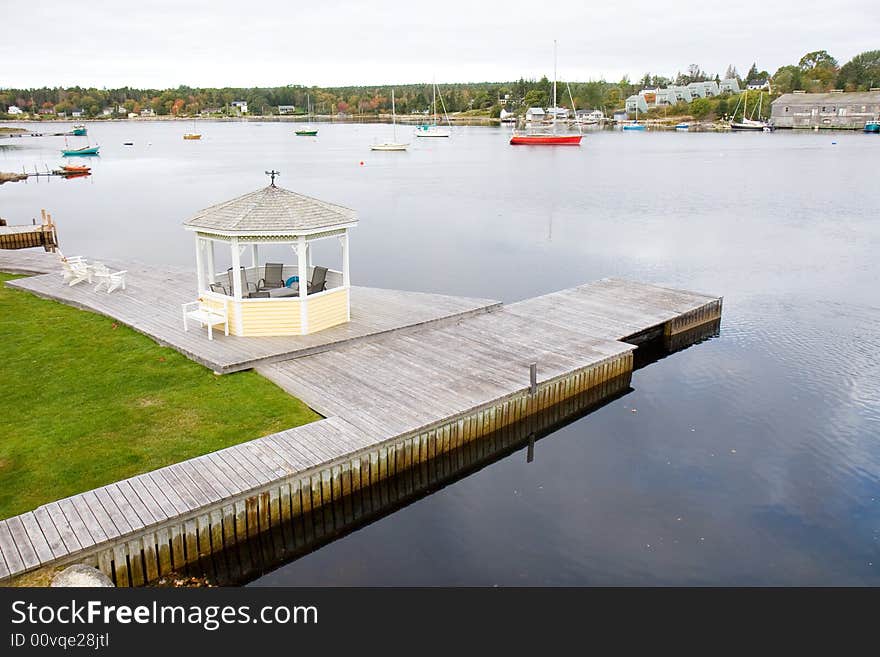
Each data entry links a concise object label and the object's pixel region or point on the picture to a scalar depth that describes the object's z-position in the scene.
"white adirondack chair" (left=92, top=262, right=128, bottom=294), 17.42
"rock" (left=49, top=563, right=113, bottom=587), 7.10
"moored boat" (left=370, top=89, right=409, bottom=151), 92.12
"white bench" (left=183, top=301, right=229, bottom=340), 13.59
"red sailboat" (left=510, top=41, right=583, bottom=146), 99.81
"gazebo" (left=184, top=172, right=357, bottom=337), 13.59
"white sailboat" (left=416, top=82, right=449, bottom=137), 120.00
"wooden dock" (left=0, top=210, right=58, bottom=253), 29.38
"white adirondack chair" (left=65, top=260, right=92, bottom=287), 17.91
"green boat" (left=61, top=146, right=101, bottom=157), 79.61
